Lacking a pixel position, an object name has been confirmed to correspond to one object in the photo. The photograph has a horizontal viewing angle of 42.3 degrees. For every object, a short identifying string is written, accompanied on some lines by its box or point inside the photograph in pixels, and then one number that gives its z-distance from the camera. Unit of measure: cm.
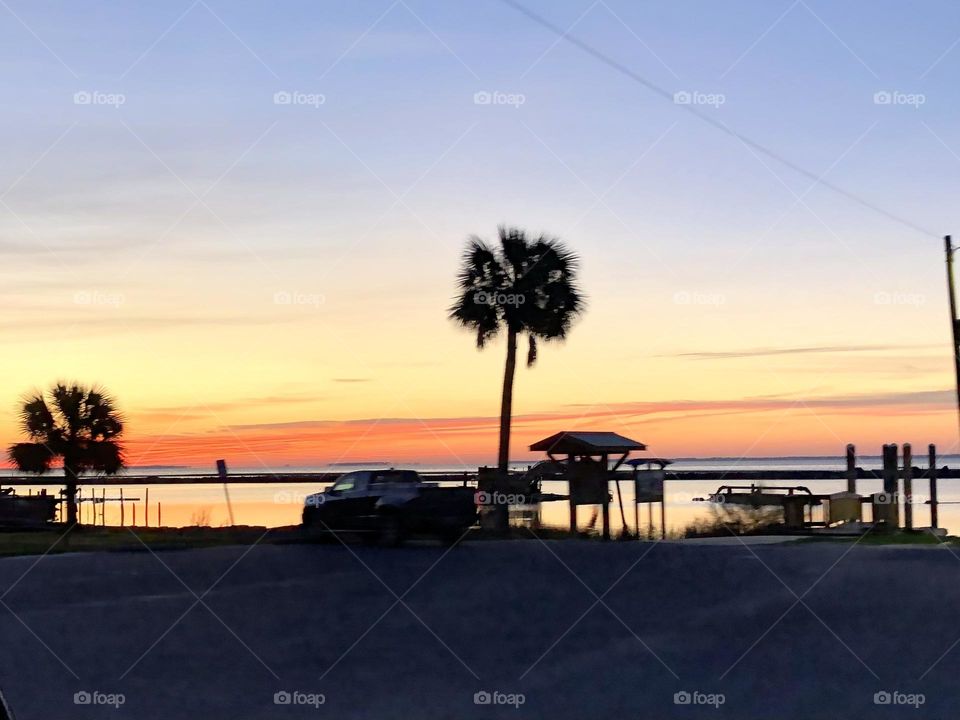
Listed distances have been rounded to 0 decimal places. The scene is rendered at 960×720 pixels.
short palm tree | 4334
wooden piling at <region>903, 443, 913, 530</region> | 3009
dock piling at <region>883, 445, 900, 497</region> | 3030
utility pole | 3067
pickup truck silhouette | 2844
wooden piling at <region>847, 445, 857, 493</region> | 3259
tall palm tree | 4200
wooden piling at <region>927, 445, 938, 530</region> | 3070
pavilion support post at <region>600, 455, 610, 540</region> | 3102
